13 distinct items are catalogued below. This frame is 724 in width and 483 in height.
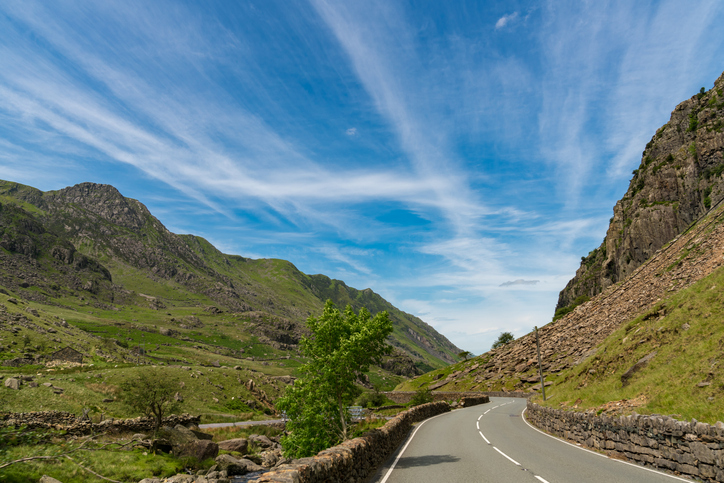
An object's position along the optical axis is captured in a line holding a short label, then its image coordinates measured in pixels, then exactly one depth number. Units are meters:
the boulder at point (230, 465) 24.10
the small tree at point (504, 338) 128.38
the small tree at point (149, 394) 41.41
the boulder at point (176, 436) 28.83
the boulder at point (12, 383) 35.72
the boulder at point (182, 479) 17.75
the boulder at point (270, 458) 28.09
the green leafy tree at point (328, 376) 19.67
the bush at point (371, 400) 79.39
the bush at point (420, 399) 60.09
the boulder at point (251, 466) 25.75
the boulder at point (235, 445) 32.50
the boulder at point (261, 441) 38.31
